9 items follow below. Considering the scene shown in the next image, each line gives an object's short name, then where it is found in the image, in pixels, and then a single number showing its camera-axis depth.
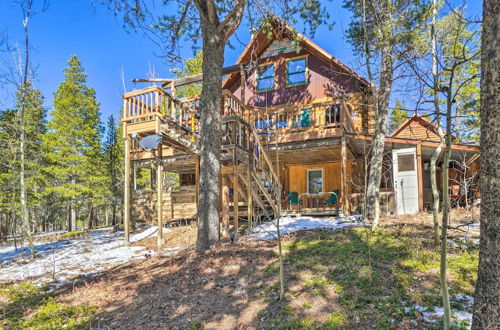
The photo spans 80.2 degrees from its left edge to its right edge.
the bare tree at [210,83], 7.13
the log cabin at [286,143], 9.64
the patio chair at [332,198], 13.44
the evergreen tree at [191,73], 21.22
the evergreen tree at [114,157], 23.72
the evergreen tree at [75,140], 21.05
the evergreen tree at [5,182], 17.45
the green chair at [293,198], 14.05
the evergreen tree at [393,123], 27.34
